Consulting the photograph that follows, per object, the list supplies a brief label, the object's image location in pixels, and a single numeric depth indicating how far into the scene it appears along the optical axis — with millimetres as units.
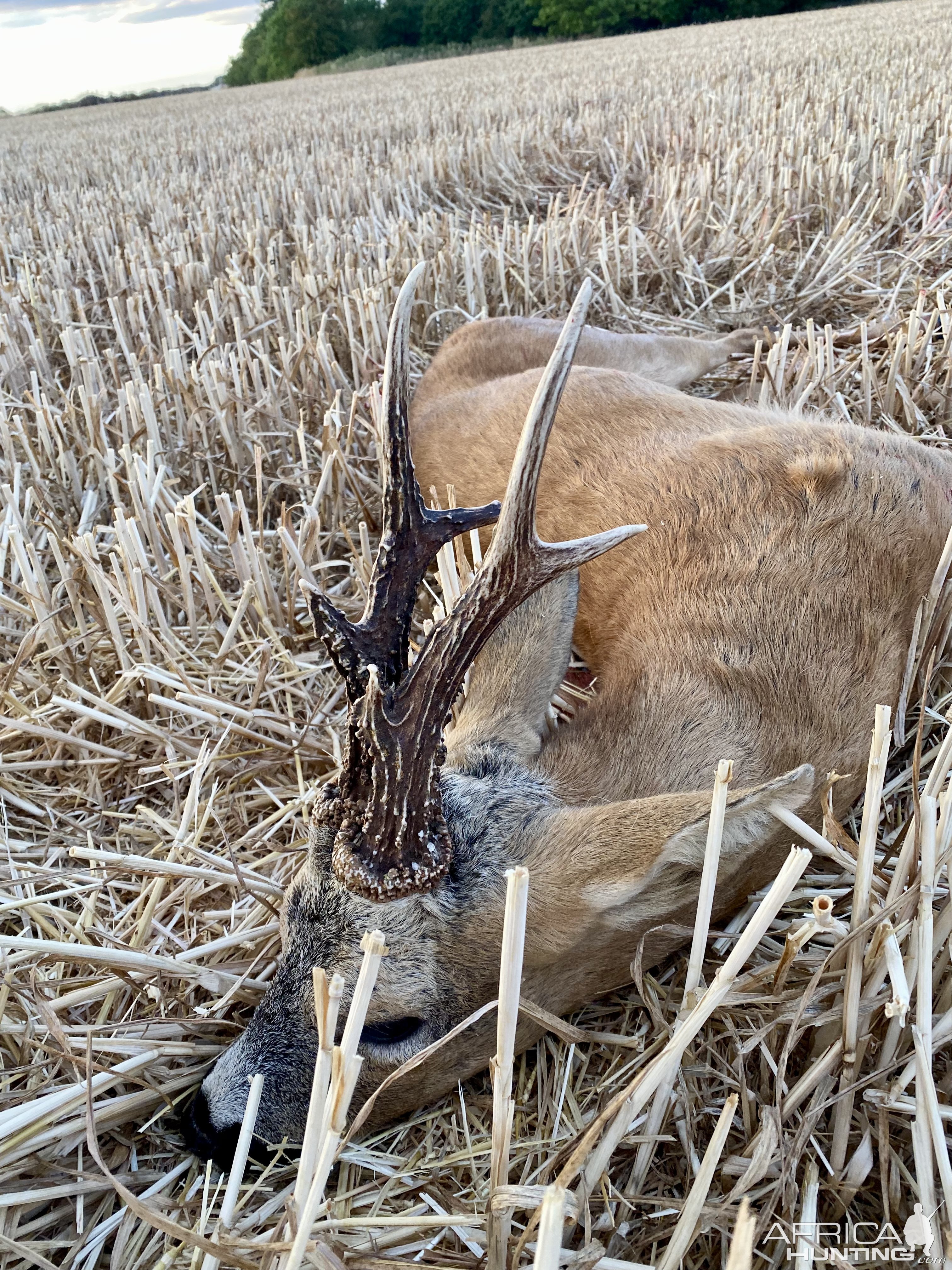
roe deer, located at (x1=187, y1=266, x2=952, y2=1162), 373
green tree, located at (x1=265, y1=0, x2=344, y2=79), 40999
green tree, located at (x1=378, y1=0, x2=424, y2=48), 42151
